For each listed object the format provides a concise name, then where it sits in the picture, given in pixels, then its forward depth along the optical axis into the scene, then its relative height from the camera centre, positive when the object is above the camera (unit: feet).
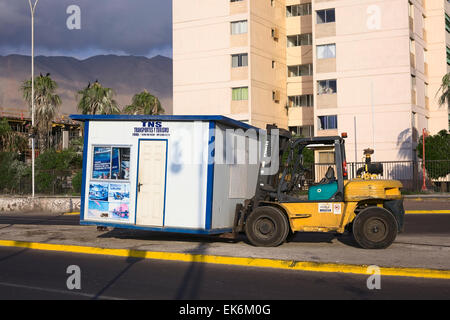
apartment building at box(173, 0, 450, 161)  126.00 +31.44
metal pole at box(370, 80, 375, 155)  127.54 +18.67
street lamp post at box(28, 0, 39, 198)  90.94 +28.67
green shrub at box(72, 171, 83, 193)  97.19 -0.22
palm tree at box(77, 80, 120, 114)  163.53 +26.01
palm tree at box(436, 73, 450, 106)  99.78 +18.79
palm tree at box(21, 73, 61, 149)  156.66 +25.26
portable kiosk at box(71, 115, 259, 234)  37.11 +0.72
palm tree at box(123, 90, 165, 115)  168.55 +26.06
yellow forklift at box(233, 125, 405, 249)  34.91 -1.63
